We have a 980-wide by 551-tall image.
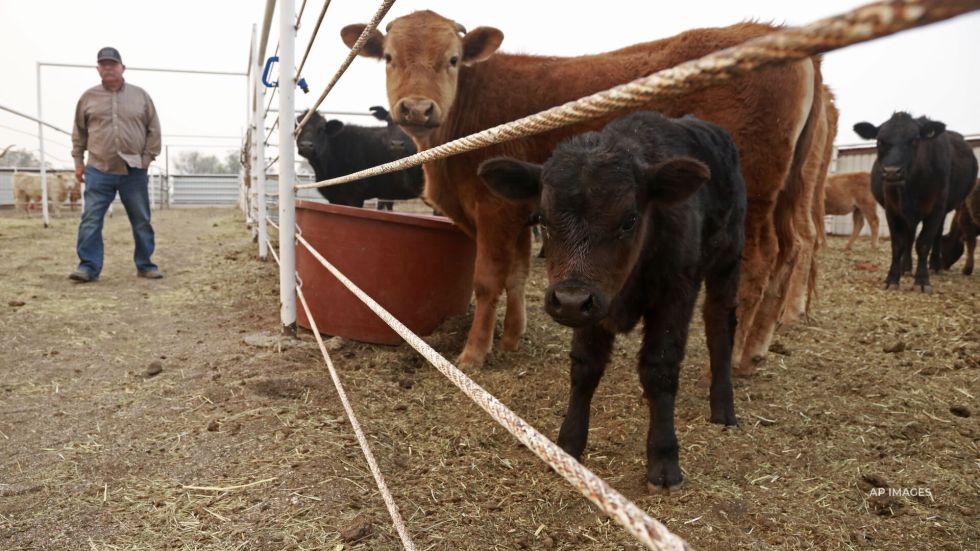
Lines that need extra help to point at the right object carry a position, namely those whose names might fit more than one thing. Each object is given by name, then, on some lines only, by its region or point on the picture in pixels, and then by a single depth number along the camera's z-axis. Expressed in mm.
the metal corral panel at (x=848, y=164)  17422
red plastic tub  3895
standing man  6207
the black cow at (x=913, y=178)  7438
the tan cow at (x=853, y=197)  13445
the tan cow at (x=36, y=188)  16039
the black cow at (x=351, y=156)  8664
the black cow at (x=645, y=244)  1847
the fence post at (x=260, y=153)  6770
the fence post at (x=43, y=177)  11062
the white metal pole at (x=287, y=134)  3689
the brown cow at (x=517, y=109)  3816
